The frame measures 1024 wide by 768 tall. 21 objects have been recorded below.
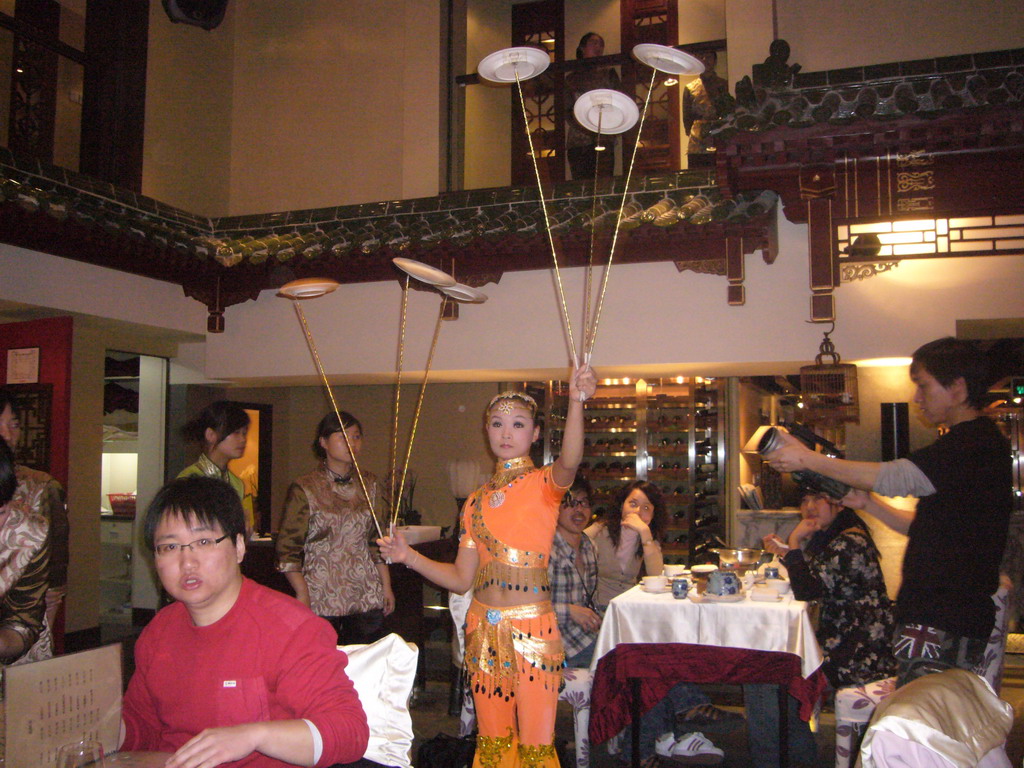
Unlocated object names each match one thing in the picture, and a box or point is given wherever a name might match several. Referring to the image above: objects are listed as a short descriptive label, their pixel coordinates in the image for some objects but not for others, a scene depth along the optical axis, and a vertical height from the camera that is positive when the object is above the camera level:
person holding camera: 2.19 -0.20
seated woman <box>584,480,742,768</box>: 3.77 -0.73
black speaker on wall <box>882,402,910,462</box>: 5.70 +0.09
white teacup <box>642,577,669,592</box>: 3.70 -0.65
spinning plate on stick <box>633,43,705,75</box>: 2.32 +1.11
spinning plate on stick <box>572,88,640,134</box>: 2.54 +1.06
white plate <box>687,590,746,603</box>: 3.49 -0.67
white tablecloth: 3.35 -0.77
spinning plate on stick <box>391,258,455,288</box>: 2.46 +0.52
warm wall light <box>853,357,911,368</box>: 4.53 +0.46
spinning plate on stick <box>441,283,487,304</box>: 2.72 +0.52
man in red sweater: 1.53 -0.41
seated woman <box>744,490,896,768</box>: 3.20 -0.61
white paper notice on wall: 4.88 +0.45
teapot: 3.51 -0.61
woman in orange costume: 2.62 -0.53
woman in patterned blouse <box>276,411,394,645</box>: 3.65 -0.49
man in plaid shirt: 3.74 -0.66
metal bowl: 3.90 -0.56
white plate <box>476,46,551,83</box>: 2.49 +1.18
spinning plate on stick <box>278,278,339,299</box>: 2.98 +0.57
